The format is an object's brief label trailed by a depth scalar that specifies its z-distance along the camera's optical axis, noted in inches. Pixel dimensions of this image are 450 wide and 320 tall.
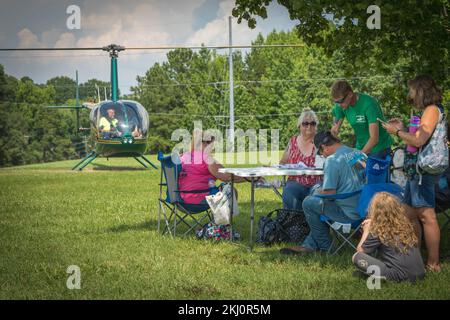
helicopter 1092.5
